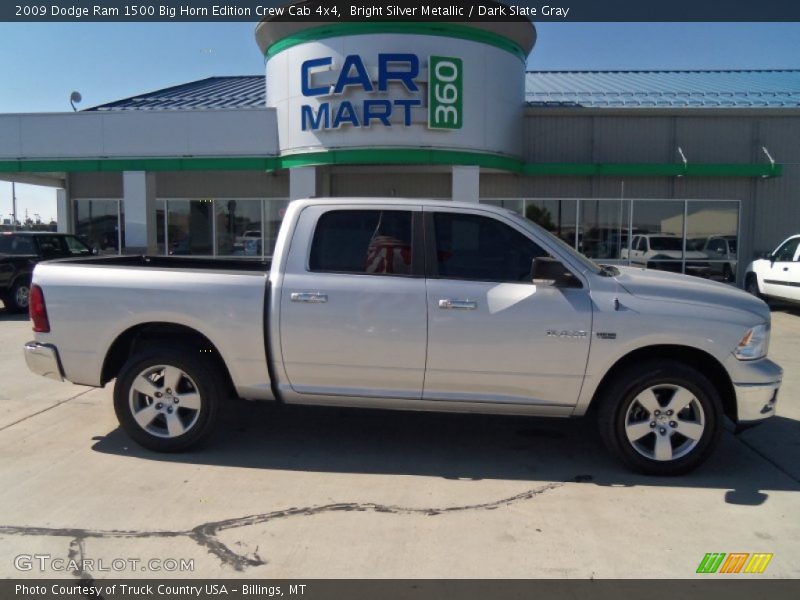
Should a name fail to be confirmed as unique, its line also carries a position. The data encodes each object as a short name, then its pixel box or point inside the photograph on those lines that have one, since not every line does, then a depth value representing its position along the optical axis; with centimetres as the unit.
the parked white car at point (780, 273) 1280
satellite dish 1961
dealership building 1401
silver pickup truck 461
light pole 3389
